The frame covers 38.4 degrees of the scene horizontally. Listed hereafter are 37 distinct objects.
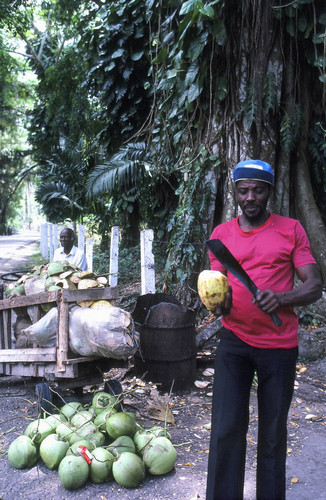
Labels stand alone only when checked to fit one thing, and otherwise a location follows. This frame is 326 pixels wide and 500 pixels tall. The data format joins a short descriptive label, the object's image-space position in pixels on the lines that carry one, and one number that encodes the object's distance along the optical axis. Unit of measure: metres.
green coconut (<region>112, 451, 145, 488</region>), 2.91
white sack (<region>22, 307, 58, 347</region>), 3.77
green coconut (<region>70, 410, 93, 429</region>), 3.36
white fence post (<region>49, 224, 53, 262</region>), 14.86
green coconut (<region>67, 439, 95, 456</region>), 2.99
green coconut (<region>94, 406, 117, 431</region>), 3.31
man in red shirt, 2.23
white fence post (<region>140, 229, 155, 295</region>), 5.83
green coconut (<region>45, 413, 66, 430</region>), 3.36
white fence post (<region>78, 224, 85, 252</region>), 9.72
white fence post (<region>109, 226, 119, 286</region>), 7.45
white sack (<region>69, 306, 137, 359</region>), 3.42
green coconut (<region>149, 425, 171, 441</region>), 3.23
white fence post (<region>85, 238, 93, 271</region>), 8.73
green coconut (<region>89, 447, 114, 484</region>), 2.96
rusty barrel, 4.68
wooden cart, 3.72
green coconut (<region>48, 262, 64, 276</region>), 4.24
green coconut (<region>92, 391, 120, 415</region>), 3.53
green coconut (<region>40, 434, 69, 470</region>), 3.06
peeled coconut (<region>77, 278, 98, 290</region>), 4.02
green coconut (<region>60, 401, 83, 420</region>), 3.54
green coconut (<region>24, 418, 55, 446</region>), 3.21
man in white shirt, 5.77
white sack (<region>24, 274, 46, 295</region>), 4.30
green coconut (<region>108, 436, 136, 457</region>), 3.04
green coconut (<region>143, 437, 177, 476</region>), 3.04
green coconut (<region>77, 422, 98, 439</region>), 3.21
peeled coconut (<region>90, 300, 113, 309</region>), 3.80
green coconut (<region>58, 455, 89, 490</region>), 2.88
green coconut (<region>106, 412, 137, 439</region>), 3.22
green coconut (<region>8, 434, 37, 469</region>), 3.12
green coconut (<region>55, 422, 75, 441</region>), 3.18
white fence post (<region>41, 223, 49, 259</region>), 17.36
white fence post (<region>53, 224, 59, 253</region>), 13.94
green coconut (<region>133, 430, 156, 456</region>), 3.14
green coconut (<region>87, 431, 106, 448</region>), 3.15
